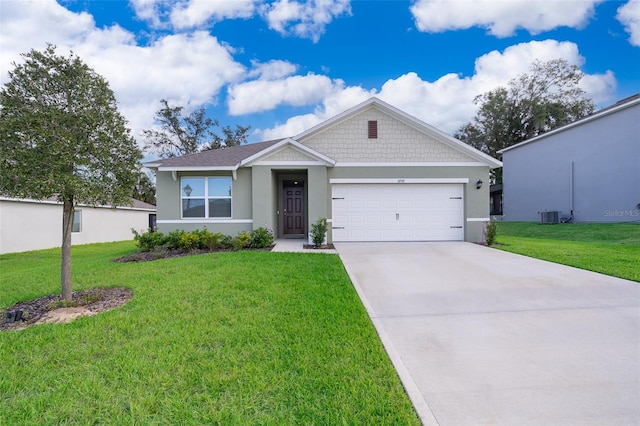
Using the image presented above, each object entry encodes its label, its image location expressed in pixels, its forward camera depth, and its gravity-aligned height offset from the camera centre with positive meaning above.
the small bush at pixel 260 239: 9.87 -0.92
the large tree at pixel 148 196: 31.04 +1.89
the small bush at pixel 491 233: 10.14 -0.86
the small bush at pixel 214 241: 9.78 -0.98
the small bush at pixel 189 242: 9.56 -0.95
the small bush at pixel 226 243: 10.05 -1.05
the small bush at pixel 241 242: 9.75 -1.00
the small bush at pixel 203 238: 9.74 -0.85
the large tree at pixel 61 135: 3.97 +1.10
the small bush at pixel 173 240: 9.68 -0.89
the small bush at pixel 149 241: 9.72 -0.91
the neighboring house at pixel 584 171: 13.97 +2.01
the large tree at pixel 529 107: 26.97 +9.53
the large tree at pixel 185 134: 29.49 +8.12
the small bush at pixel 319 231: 9.91 -0.71
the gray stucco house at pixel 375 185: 10.81 +0.95
